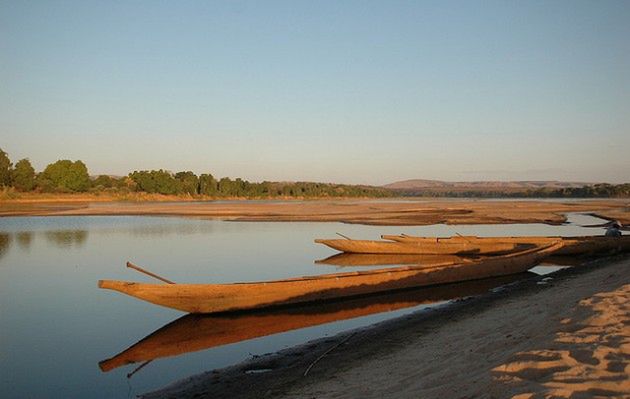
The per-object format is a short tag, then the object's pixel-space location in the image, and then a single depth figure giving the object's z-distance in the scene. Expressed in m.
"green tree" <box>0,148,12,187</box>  81.88
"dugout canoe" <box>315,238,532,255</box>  23.67
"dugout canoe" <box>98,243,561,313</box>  11.41
